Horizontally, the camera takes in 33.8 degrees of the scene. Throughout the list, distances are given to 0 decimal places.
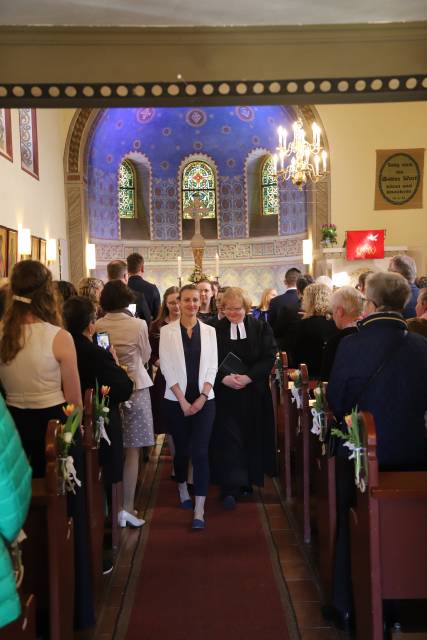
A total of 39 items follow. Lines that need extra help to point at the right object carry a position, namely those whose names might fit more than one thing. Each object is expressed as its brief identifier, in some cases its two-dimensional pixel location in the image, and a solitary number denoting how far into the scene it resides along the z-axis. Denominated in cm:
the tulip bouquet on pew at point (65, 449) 287
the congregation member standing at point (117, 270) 630
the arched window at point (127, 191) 1830
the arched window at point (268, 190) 1812
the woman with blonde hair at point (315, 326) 555
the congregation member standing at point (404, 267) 563
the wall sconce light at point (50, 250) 1240
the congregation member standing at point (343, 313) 421
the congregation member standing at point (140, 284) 830
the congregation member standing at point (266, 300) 926
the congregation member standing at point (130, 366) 501
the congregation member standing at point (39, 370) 334
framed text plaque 1449
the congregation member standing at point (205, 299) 689
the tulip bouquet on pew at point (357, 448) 281
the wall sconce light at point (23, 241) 995
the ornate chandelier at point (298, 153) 1091
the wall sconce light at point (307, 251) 1390
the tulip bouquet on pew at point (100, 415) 388
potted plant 1403
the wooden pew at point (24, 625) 212
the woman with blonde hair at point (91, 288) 562
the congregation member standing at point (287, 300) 839
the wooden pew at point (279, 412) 584
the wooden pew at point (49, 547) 271
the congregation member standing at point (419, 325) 401
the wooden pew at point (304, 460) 456
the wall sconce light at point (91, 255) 1373
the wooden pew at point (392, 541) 276
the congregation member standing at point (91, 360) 414
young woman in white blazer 502
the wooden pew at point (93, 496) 361
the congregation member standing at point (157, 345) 646
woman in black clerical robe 547
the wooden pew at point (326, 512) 360
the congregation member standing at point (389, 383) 311
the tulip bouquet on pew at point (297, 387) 476
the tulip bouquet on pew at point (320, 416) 378
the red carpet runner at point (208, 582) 349
